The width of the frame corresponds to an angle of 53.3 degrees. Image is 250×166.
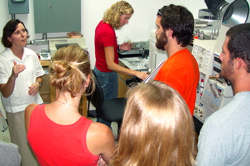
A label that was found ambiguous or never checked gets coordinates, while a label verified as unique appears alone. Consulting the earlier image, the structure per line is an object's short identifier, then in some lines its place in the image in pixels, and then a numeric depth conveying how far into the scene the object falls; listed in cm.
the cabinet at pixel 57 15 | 319
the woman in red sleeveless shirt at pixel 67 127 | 105
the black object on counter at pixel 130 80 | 293
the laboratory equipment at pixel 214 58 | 204
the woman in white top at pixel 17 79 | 204
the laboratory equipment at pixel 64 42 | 332
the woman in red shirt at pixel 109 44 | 248
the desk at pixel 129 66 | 308
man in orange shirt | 152
